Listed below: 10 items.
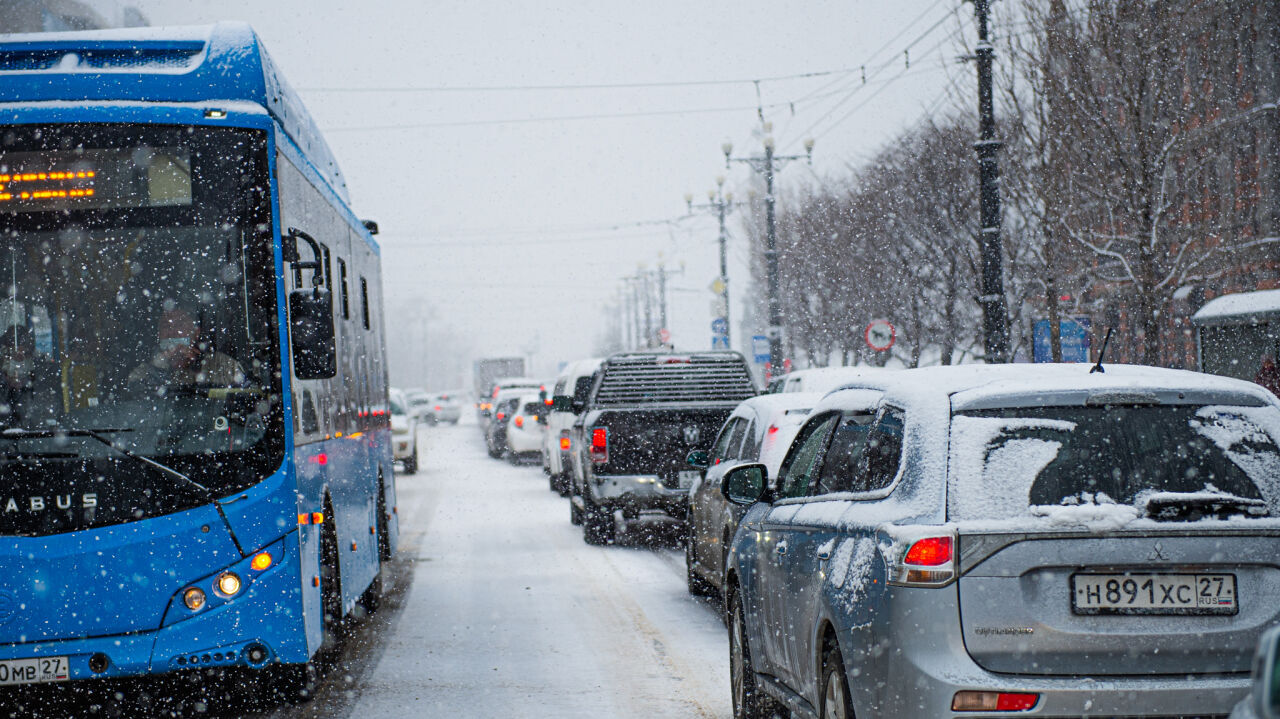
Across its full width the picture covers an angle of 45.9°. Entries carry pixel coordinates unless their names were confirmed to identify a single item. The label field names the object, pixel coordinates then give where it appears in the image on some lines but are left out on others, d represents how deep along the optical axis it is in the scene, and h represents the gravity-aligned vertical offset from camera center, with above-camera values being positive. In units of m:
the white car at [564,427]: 22.00 -0.93
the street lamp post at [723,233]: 46.28 +3.98
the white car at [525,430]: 35.88 -1.44
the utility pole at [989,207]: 17.25 +1.65
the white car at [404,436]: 34.12 -1.40
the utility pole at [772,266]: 33.00 +2.03
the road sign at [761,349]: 37.81 +0.23
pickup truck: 15.62 -0.95
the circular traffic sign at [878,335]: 27.62 +0.33
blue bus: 7.07 +0.09
